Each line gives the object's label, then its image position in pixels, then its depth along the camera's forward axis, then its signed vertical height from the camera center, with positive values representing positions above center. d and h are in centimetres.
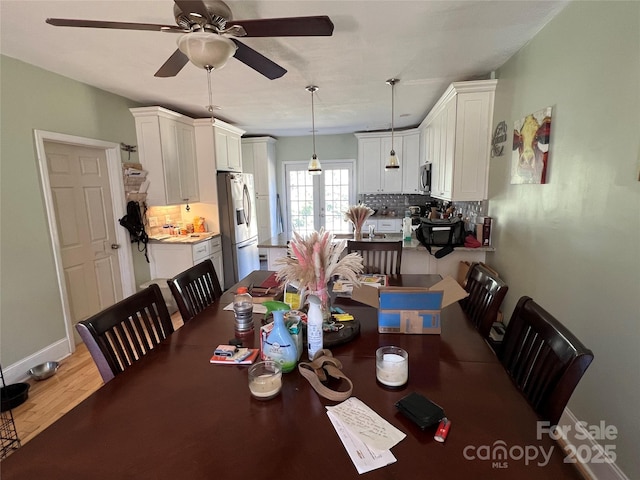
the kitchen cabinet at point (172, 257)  388 -77
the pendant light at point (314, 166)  377 +28
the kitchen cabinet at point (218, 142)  439 +69
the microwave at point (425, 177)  447 +15
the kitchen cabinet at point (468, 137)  306 +49
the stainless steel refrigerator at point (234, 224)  455 -46
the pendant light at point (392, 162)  366 +30
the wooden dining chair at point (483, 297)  159 -58
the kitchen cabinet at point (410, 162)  554 +44
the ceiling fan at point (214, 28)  138 +72
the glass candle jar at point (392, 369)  109 -60
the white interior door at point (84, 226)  300 -31
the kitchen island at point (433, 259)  324 -71
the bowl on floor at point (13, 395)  223 -140
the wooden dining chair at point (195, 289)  179 -57
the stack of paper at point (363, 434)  81 -67
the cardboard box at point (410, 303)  142 -51
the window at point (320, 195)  641 -9
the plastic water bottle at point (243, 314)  147 -56
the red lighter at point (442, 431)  87 -65
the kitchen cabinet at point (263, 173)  609 +34
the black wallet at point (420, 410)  91 -64
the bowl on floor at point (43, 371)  257 -139
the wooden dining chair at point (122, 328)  124 -57
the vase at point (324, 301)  147 -51
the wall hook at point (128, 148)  357 +51
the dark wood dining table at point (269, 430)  79 -67
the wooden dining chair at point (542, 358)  95 -58
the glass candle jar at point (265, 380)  104 -61
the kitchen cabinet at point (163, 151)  370 +49
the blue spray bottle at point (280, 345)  117 -55
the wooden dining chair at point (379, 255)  261 -53
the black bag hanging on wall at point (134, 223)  359 -33
